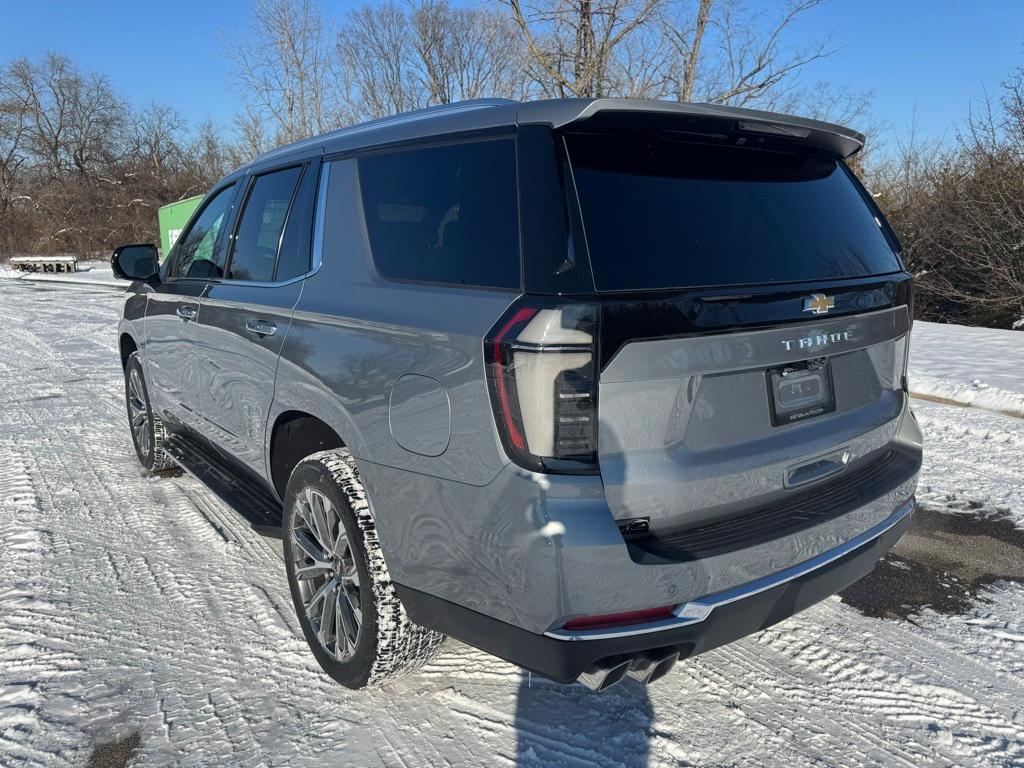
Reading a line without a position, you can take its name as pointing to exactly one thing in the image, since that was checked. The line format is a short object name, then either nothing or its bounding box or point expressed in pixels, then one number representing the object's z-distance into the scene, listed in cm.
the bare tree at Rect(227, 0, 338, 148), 2570
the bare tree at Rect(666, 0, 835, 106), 1490
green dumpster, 2154
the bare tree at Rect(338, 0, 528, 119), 2711
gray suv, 184
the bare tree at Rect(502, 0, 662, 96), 1502
